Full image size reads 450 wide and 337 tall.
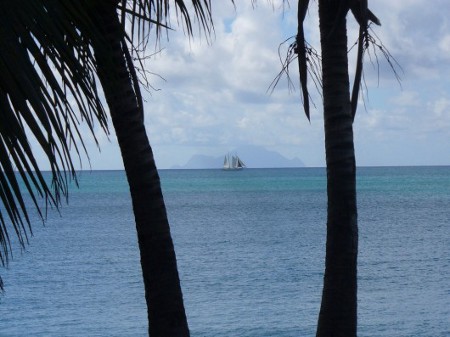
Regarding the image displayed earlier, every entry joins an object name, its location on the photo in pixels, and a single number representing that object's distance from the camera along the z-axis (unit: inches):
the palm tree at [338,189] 634.8
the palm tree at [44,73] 242.1
